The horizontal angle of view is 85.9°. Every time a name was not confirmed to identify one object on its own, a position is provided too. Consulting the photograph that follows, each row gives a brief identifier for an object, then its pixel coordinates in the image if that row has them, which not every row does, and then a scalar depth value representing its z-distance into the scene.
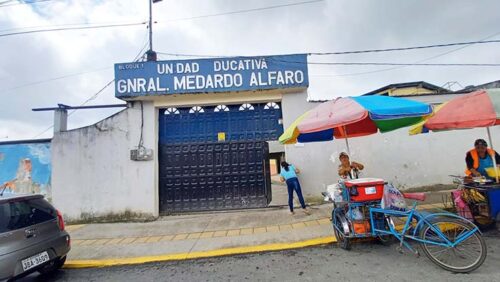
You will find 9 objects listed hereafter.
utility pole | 8.74
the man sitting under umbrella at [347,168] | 5.01
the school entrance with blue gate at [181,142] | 7.37
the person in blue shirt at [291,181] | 6.53
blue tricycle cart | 3.28
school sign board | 7.34
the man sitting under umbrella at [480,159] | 4.85
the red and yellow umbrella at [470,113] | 3.95
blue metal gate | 7.58
